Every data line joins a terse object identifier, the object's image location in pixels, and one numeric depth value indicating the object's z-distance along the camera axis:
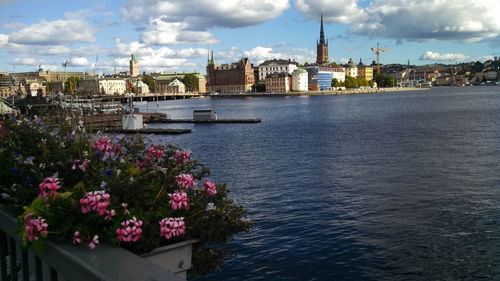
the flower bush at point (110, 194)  3.01
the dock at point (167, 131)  52.97
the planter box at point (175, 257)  3.22
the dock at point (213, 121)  66.06
